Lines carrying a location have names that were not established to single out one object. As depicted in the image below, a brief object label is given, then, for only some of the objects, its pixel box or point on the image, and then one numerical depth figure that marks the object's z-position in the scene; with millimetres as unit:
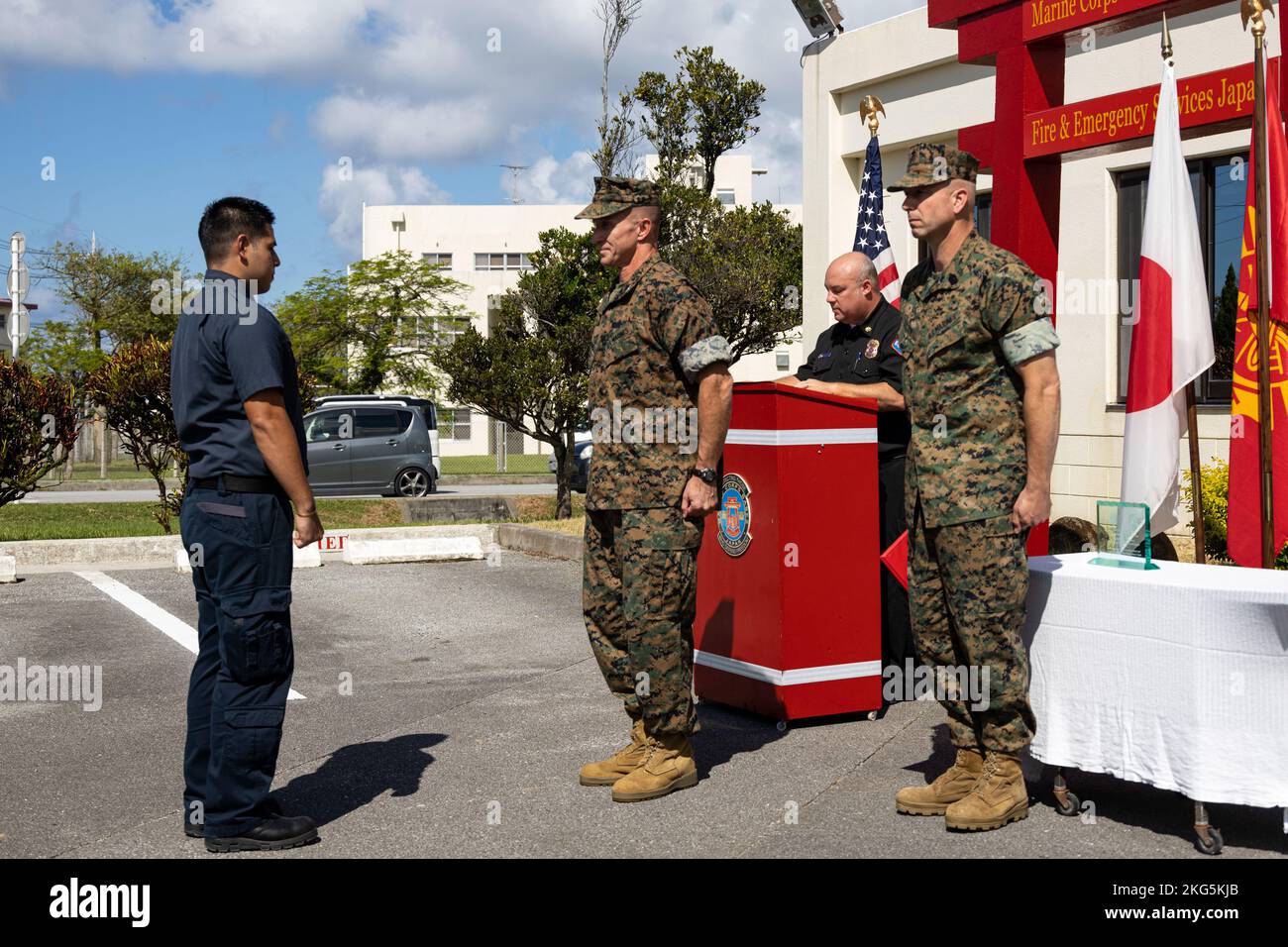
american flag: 8875
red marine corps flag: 5957
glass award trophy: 4461
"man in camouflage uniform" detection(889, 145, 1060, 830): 4273
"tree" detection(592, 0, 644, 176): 20891
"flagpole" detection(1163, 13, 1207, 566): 6012
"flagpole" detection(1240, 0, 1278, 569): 5754
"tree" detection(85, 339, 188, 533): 13008
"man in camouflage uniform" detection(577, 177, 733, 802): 4738
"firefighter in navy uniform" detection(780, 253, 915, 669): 6078
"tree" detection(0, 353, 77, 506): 12336
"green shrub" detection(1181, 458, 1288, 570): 8328
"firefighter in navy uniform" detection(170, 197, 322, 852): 4160
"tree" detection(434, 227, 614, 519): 15977
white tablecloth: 3898
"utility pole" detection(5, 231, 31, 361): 23734
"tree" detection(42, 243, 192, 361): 34812
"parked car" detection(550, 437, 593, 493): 23659
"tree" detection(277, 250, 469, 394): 33250
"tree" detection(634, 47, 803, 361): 20609
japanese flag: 5996
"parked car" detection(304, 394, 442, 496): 22328
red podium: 5645
